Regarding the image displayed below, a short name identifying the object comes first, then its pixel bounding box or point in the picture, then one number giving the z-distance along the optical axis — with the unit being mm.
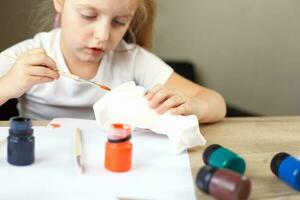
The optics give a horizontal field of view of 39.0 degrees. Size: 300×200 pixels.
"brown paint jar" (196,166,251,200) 510
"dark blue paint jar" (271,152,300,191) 633
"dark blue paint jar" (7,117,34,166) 650
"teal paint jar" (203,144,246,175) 641
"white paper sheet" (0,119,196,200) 590
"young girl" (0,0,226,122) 862
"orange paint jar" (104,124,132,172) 663
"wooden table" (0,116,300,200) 643
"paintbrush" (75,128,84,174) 668
